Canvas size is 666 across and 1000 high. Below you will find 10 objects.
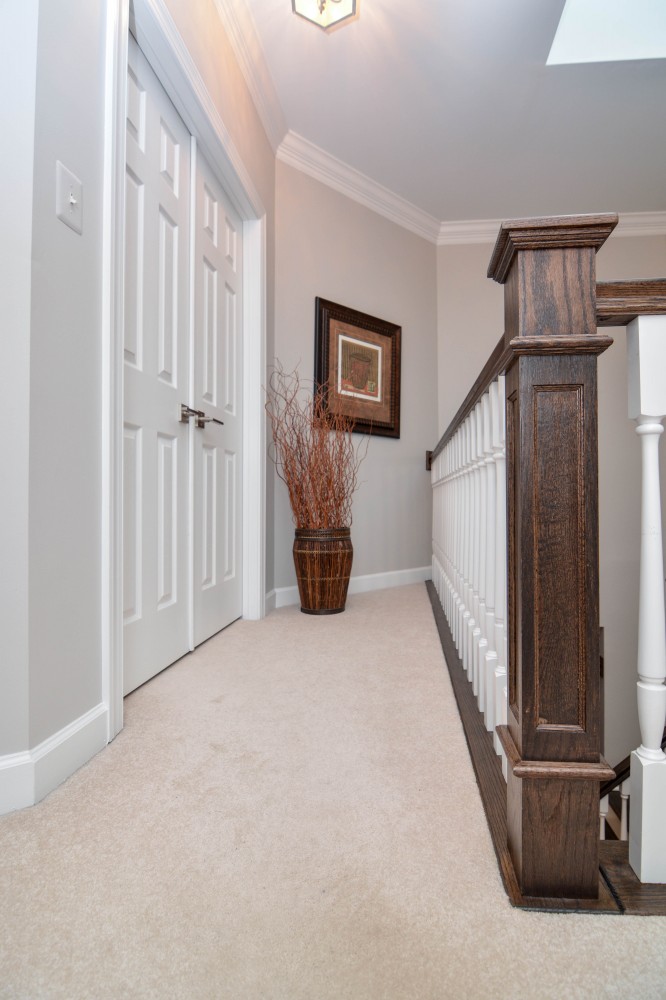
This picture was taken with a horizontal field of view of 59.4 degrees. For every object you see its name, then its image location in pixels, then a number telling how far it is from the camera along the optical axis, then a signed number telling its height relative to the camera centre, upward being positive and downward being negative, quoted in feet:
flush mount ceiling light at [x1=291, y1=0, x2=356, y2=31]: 7.02 +6.00
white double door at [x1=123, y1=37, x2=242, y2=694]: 5.43 +1.25
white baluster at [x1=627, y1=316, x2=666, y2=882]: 2.76 -0.60
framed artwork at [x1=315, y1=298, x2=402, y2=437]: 10.72 +2.73
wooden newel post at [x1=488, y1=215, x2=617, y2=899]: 2.66 -0.22
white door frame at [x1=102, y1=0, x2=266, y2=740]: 4.35 +2.19
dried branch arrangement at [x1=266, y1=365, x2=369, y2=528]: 9.07 +0.77
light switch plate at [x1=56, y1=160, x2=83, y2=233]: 3.75 +2.03
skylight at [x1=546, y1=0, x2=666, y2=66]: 8.21 +6.75
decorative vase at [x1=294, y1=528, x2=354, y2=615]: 8.98 -0.96
